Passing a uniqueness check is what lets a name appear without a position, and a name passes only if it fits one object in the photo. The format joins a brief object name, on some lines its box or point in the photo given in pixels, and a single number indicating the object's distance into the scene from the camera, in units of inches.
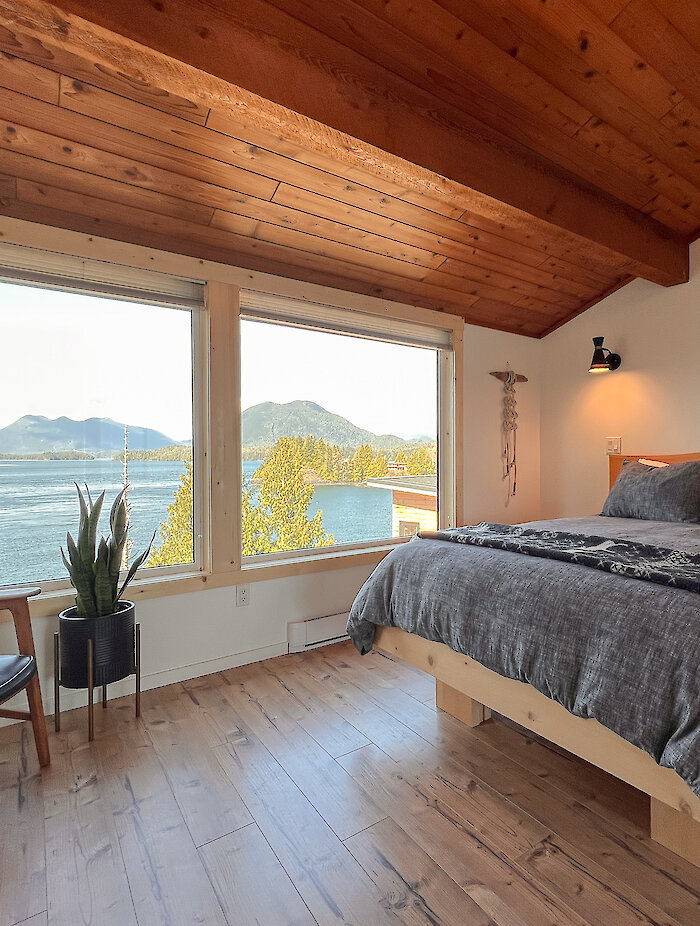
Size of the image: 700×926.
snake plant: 86.0
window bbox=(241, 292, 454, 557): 117.7
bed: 51.7
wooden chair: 71.9
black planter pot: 83.3
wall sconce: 150.5
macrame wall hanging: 161.5
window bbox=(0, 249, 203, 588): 91.7
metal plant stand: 81.4
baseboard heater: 115.7
